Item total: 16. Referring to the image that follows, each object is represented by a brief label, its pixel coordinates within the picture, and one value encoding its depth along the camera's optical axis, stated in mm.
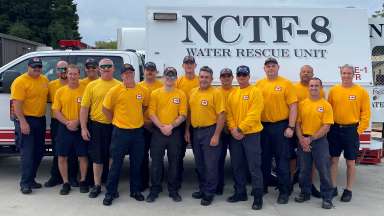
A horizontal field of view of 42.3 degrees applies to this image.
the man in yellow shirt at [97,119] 6160
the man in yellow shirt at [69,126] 6410
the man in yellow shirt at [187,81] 6342
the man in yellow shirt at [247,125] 5801
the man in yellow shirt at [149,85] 6262
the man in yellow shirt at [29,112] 6406
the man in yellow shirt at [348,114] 6121
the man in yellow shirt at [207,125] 5949
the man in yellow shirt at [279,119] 6035
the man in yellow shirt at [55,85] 6637
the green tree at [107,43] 61394
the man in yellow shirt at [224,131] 6109
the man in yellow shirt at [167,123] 6070
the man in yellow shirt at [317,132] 5941
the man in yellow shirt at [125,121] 5949
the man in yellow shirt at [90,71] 6578
